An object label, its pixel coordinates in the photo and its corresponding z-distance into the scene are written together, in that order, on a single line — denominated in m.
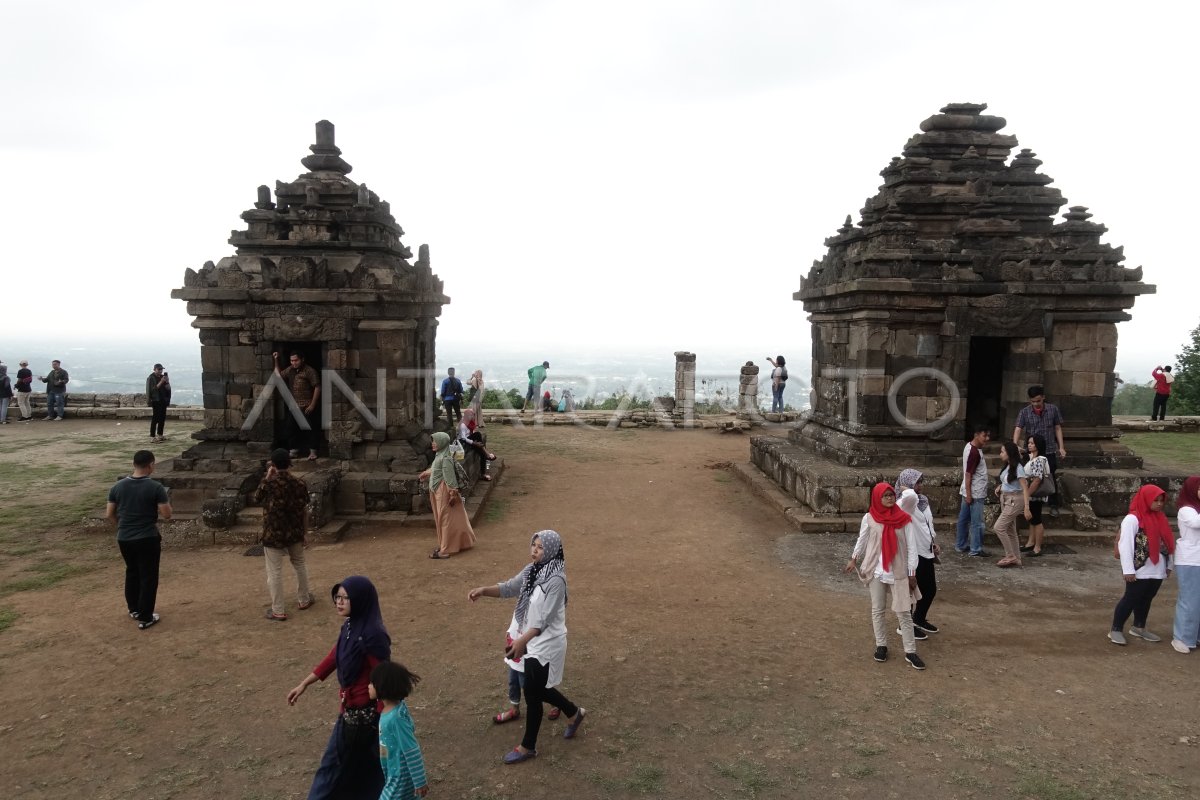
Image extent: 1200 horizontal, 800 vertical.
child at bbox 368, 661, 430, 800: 3.50
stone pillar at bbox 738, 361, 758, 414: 19.91
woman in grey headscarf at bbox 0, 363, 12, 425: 17.48
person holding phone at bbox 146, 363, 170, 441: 15.36
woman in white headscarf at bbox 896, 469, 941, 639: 5.97
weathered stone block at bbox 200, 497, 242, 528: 9.03
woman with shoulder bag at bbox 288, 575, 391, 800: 3.77
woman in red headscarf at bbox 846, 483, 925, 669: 5.74
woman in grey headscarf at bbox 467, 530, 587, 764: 4.54
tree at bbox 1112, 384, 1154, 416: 31.90
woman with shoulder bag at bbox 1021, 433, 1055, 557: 8.43
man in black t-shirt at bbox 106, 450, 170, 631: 6.50
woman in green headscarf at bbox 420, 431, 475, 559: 8.64
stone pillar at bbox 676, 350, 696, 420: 20.30
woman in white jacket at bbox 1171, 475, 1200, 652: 5.99
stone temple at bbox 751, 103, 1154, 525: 10.56
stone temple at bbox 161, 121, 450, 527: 10.06
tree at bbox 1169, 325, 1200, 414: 24.48
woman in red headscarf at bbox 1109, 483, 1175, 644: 6.05
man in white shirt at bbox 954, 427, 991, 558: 8.50
